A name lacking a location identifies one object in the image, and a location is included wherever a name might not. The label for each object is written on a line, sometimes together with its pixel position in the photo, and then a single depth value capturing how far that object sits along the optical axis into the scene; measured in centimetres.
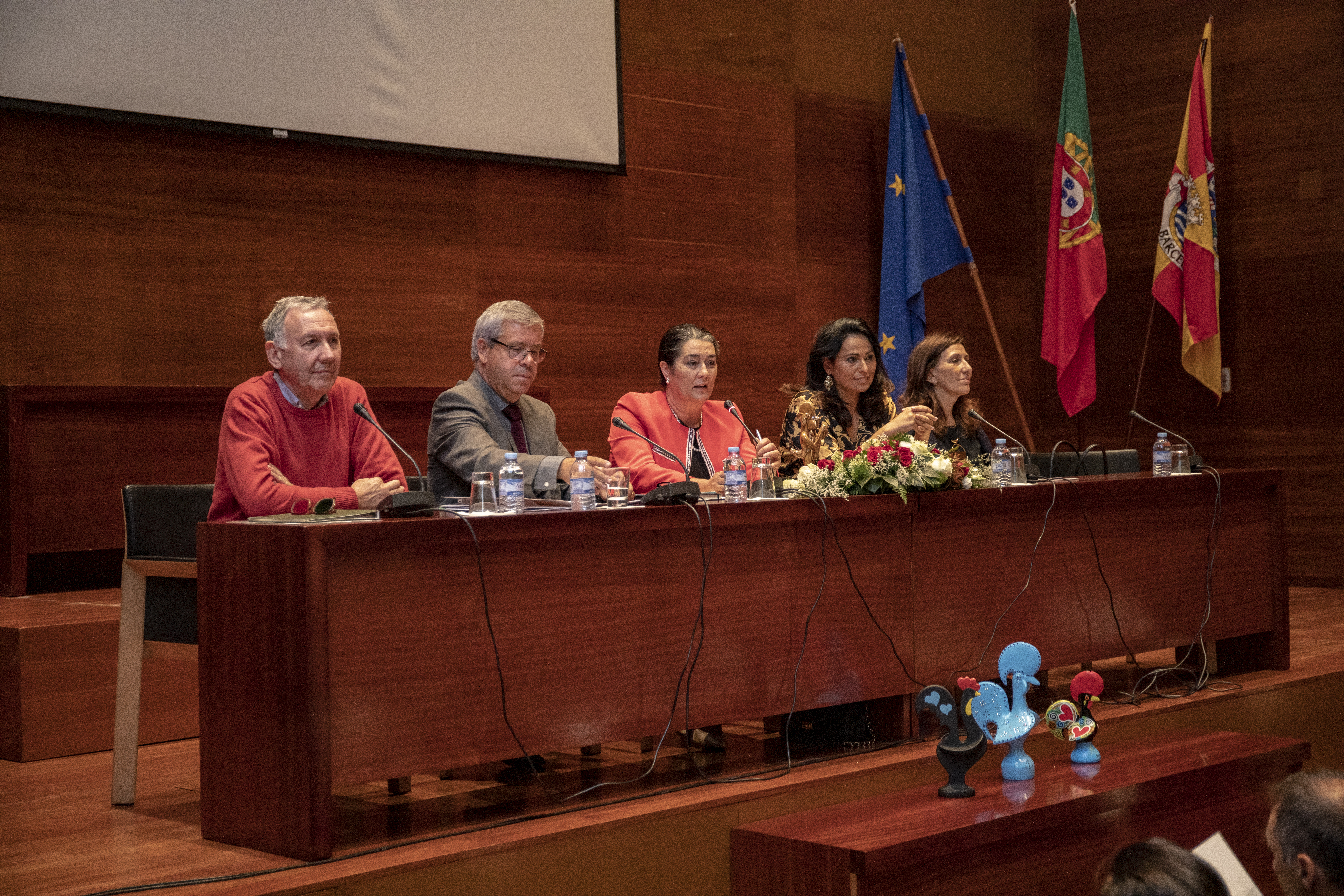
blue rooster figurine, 300
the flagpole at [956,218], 656
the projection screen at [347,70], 440
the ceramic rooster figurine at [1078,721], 322
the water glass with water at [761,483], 322
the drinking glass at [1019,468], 377
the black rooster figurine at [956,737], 289
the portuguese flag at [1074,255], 672
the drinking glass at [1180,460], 423
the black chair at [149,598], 291
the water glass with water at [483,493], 280
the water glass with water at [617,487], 296
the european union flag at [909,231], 659
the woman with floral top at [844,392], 388
